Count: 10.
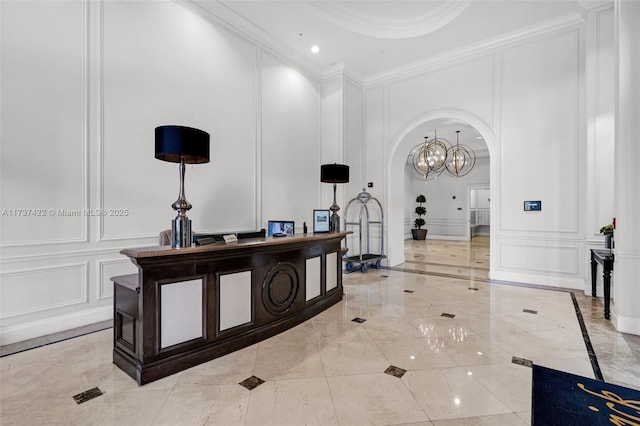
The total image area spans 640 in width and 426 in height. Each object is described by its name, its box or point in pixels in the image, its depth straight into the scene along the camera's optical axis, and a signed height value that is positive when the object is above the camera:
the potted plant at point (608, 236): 3.91 -0.30
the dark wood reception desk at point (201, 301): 2.24 -0.76
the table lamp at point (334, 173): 4.46 +0.59
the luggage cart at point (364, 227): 6.33 -0.32
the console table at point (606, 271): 3.53 -0.69
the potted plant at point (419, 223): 13.02 -0.44
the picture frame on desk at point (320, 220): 4.04 -0.10
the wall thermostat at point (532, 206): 5.10 +0.12
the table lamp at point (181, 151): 2.34 +0.49
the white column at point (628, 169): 3.12 +0.46
